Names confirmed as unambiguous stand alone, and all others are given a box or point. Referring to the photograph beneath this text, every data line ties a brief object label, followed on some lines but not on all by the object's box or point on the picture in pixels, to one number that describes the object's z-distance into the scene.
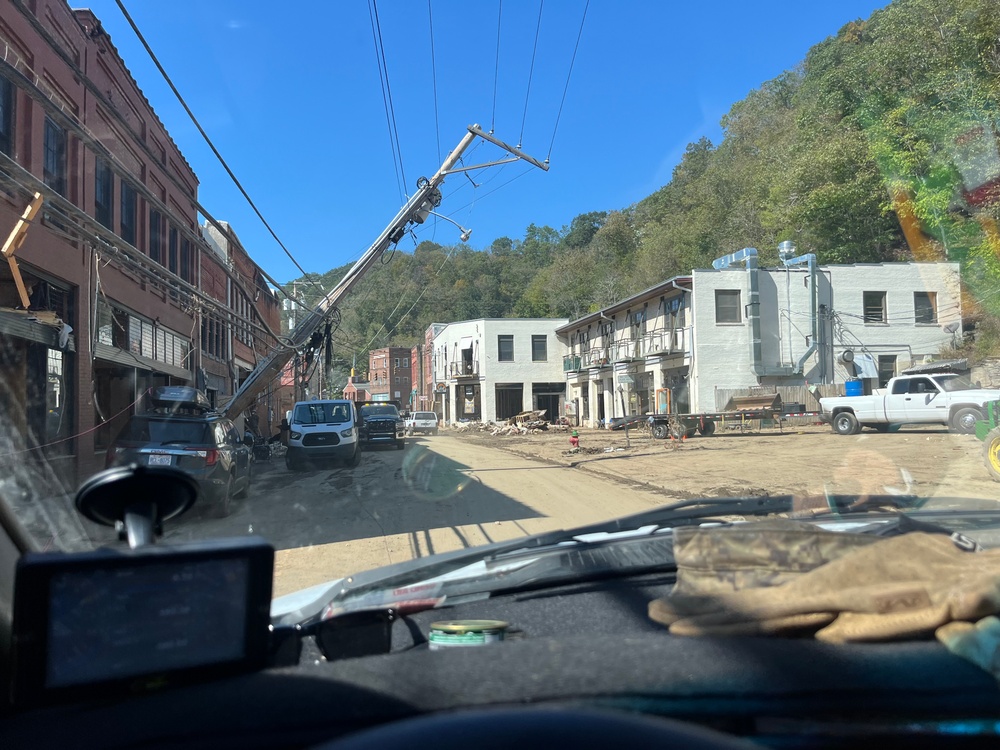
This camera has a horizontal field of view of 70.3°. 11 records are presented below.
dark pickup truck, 26.56
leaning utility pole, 20.34
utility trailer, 26.86
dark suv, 9.78
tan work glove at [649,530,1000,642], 1.81
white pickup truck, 19.64
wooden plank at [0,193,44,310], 7.31
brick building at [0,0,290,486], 10.67
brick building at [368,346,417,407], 80.81
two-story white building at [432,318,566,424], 50.28
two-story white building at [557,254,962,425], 31.98
